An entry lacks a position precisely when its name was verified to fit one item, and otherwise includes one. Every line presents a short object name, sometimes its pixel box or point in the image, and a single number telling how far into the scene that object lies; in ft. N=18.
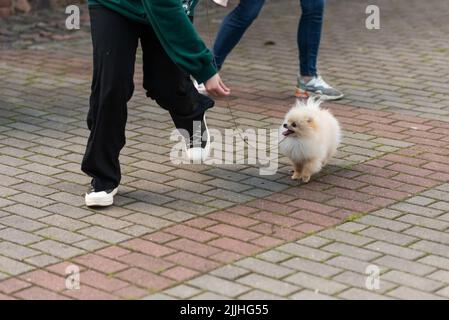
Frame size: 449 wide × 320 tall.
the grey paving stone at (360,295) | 23.23
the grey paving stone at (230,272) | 24.56
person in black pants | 28.66
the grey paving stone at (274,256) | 25.74
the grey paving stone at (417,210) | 29.43
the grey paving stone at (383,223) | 28.29
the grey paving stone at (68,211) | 29.14
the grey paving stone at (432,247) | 26.40
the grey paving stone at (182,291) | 23.37
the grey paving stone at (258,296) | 23.19
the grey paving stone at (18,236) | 27.04
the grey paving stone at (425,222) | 28.41
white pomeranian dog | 31.67
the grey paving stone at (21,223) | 28.12
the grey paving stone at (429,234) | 27.38
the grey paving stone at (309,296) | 23.21
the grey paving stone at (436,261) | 25.43
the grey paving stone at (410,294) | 23.31
